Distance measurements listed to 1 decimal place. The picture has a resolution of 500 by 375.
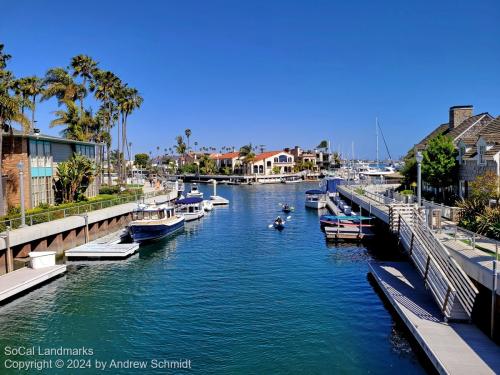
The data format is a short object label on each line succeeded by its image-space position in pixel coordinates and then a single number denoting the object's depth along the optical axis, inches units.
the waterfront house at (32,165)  1662.2
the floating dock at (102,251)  1448.1
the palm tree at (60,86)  2529.5
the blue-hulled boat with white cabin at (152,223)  1772.9
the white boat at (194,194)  3491.6
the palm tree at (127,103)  3257.9
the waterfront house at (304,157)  7001.0
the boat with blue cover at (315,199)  2977.4
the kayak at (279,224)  2128.4
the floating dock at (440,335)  618.8
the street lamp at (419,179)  1098.2
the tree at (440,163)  1672.0
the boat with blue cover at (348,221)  1850.4
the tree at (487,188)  1189.7
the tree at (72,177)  1945.1
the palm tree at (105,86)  2898.6
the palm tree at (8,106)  1411.2
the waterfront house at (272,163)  6589.6
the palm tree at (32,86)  2394.2
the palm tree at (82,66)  2696.6
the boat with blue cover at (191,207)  2527.3
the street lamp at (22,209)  1314.0
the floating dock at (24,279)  1031.6
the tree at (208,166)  7180.1
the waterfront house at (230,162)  7066.9
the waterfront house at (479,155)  1417.3
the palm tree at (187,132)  7559.1
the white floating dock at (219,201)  3376.0
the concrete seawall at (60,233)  1208.2
